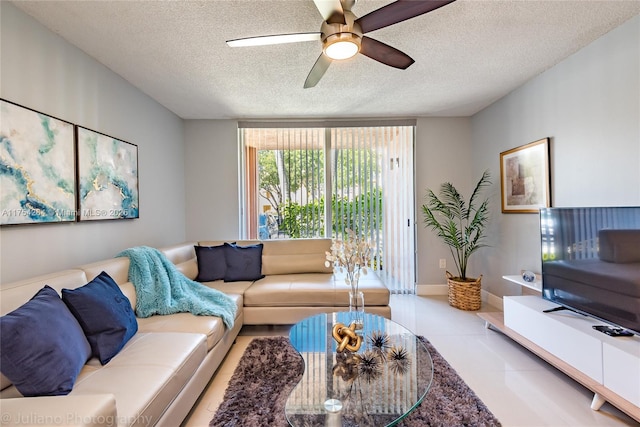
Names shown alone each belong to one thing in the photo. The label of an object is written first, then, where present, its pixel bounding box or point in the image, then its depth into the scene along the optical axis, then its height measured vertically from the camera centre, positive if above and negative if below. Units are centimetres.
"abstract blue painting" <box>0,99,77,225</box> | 157 +34
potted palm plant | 329 -15
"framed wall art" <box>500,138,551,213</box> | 261 +36
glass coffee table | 119 -83
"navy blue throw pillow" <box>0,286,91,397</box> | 109 -54
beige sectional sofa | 91 -73
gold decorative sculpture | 158 -71
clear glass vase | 183 -75
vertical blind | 388 +41
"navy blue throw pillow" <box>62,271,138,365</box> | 145 -54
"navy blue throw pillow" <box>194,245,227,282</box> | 298 -50
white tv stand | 146 -88
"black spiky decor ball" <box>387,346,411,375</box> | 147 -82
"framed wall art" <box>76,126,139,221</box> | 210 +36
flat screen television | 160 -33
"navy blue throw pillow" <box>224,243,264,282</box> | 300 -51
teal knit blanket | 206 -58
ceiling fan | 138 +104
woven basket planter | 326 -97
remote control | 165 -74
